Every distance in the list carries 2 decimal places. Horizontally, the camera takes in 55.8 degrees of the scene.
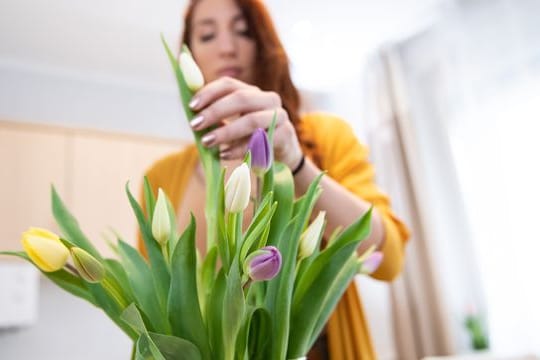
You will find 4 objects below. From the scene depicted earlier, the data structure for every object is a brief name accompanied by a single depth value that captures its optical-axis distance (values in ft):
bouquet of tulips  1.31
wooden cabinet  7.91
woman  1.75
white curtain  7.20
